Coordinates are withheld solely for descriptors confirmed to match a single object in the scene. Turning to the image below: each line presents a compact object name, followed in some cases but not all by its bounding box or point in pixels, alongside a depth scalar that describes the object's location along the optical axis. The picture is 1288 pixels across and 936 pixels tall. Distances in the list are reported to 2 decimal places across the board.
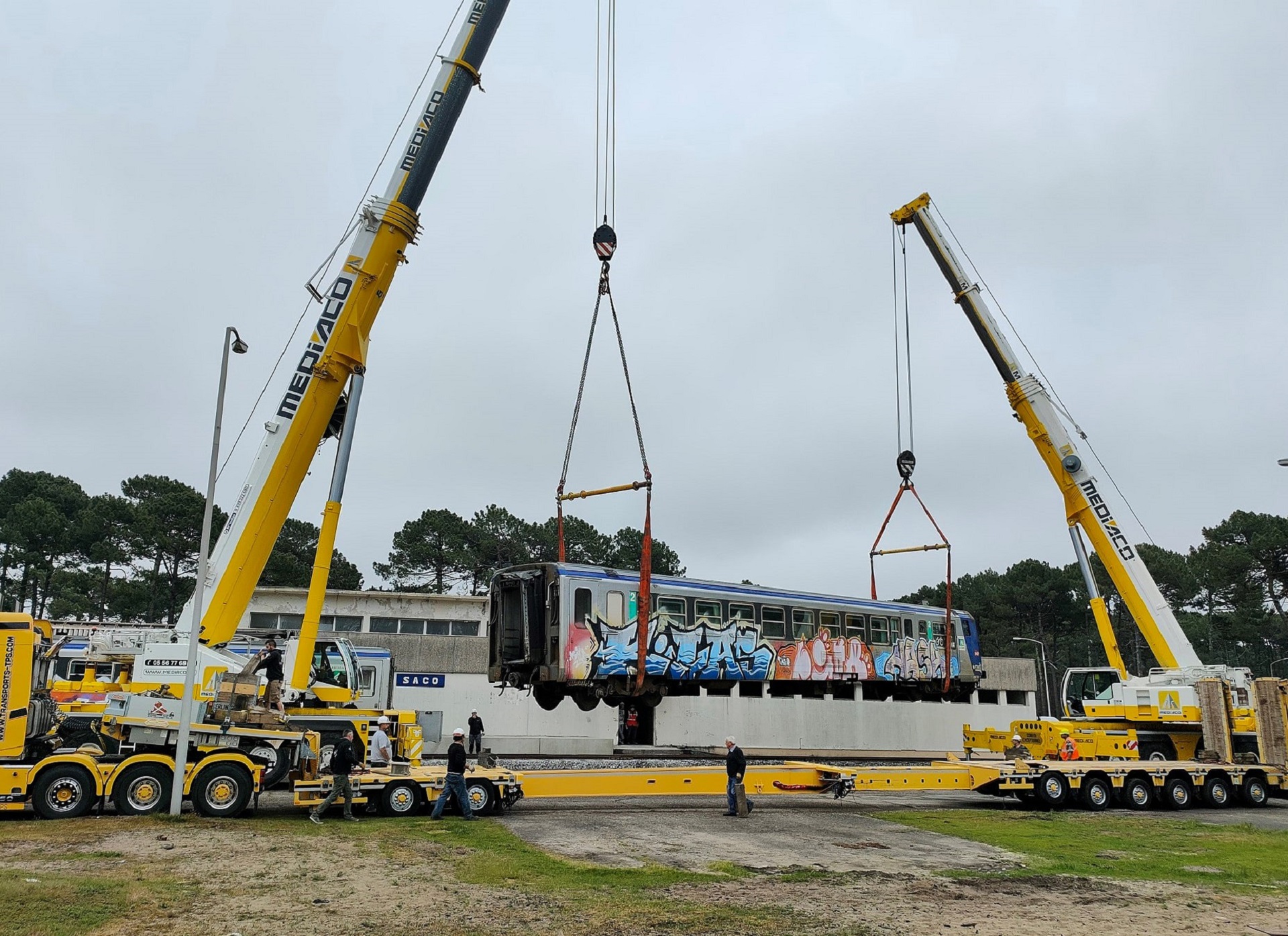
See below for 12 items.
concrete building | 31.61
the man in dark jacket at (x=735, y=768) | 15.65
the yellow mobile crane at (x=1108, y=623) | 21.28
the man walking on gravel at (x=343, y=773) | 13.42
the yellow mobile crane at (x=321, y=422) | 15.94
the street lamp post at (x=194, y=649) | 13.01
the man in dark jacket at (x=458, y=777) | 14.02
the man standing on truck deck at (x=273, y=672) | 15.43
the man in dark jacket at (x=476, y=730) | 20.20
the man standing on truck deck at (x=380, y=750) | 15.70
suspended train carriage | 17.70
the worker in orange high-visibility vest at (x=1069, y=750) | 20.36
